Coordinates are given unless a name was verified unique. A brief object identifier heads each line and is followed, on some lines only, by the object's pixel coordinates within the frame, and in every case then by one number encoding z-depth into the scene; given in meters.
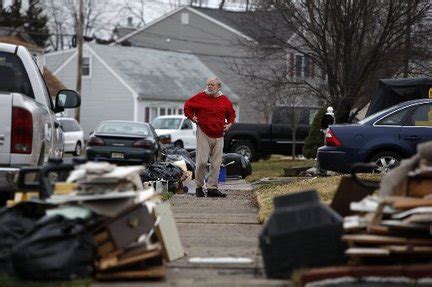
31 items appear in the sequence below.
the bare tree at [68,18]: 153.75
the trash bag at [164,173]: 31.20
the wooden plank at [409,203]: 14.25
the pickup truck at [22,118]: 19.12
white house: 106.06
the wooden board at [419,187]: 15.13
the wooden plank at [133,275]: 14.47
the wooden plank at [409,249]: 13.97
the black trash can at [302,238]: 14.29
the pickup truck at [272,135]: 65.69
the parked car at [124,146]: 54.84
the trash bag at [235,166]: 43.66
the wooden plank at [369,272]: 13.73
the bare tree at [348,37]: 47.72
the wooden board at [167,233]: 15.88
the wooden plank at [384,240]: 14.06
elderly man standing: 28.34
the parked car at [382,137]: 33.00
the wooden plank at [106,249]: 14.80
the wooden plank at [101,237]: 14.78
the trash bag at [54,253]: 14.09
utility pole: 90.09
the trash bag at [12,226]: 15.01
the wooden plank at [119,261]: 14.42
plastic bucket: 40.64
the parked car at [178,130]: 76.91
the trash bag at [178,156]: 41.19
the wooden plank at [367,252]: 13.92
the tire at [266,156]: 68.82
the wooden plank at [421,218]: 13.95
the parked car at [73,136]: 81.81
